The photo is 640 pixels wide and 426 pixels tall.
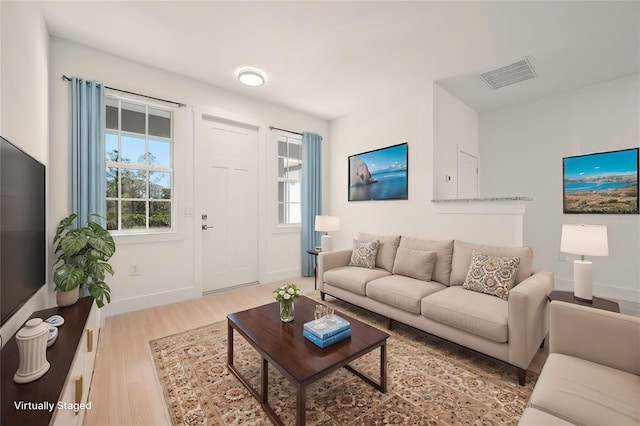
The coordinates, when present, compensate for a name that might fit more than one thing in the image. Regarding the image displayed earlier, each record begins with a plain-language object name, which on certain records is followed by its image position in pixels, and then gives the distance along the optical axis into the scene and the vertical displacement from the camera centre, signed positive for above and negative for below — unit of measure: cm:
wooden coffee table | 142 -82
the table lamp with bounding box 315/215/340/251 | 423 -21
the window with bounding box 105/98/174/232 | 308 +53
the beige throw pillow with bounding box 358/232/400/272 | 334 -48
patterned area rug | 158 -117
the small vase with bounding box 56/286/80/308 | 208 -66
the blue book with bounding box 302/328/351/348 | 166 -78
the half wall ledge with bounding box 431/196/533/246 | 281 +0
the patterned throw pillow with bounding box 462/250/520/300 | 230 -54
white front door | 369 +15
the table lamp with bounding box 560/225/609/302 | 199 -26
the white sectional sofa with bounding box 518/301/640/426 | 107 -77
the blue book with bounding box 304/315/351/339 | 168 -73
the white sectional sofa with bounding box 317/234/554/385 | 190 -72
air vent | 315 +169
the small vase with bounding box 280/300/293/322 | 198 -72
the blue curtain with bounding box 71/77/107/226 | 271 +63
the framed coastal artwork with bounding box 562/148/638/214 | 333 +39
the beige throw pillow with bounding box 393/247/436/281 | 290 -56
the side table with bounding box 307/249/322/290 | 403 -94
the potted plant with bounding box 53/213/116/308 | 210 -42
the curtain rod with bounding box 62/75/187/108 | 270 +134
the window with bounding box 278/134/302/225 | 455 +58
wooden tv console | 102 -74
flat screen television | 124 -9
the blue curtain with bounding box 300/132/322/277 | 464 +32
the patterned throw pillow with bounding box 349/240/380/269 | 338 -53
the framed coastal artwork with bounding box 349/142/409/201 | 391 +59
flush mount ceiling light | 328 +166
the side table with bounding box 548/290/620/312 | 191 -65
